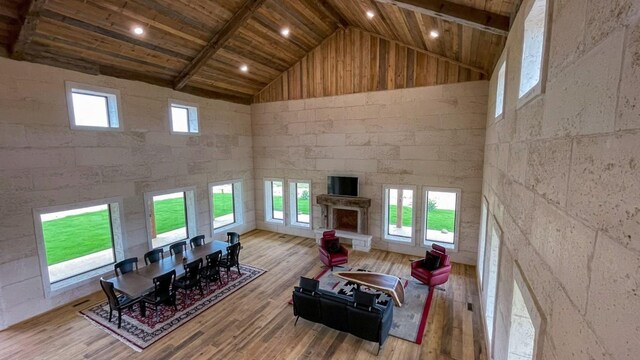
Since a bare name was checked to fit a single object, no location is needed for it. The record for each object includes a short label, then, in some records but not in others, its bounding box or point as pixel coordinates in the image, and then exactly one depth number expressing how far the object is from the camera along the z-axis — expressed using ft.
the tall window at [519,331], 8.36
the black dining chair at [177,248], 21.30
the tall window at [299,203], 31.48
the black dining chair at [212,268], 19.60
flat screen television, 27.30
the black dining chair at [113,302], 15.26
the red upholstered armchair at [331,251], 22.80
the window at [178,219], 23.24
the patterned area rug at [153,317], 14.99
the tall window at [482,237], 17.44
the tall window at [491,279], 13.12
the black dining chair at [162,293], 16.14
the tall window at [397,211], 25.81
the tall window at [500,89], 13.80
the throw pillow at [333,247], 23.97
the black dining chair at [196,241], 22.58
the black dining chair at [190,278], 17.90
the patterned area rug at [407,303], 15.32
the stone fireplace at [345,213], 27.04
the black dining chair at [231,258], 21.48
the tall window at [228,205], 30.87
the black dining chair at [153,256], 19.72
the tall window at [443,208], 23.58
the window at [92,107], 18.19
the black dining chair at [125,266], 17.81
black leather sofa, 13.73
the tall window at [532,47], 8.61
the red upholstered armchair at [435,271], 19.13
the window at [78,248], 17.44
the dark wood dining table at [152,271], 15.71
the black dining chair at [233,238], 23.45
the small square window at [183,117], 24.79
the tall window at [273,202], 33.30
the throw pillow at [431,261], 19.85
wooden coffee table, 17.24
